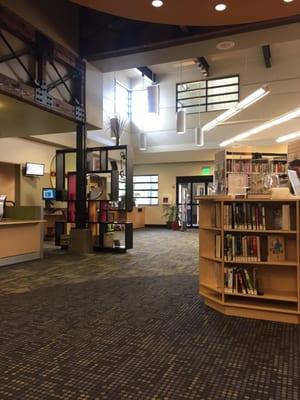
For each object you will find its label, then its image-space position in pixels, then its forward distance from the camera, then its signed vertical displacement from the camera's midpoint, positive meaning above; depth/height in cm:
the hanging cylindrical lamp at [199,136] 1216 +236
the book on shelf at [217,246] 369 -46
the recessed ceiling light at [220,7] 439 +252
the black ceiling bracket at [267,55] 1172 +514
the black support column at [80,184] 767 +43
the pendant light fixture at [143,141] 1405 +253
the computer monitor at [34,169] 1025 +105
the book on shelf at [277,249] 351 -47
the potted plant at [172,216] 1479 -56
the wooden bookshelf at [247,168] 393 +42
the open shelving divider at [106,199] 784 +10
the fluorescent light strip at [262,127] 919 +237
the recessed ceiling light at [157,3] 430 +252
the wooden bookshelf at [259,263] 343 -60
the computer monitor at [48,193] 1057 +31
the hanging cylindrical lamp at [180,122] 1133 +268
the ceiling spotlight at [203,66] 1259 +516
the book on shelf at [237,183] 384 +23
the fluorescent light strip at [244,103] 750 +244
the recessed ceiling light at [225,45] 609 +285
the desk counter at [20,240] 630 -71
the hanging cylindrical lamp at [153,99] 1054 +321
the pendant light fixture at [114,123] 1025 +241
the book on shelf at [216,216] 369 -14
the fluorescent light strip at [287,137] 1145 +226
